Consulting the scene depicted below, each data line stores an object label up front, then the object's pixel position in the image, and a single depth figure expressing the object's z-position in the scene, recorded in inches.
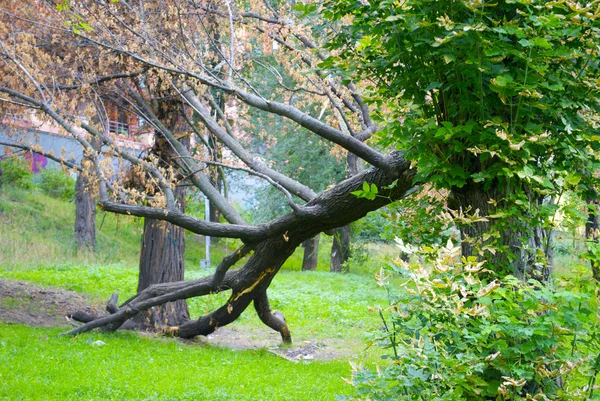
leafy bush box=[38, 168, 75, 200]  1145.4
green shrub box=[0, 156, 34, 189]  1079.6
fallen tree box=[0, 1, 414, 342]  354.6
